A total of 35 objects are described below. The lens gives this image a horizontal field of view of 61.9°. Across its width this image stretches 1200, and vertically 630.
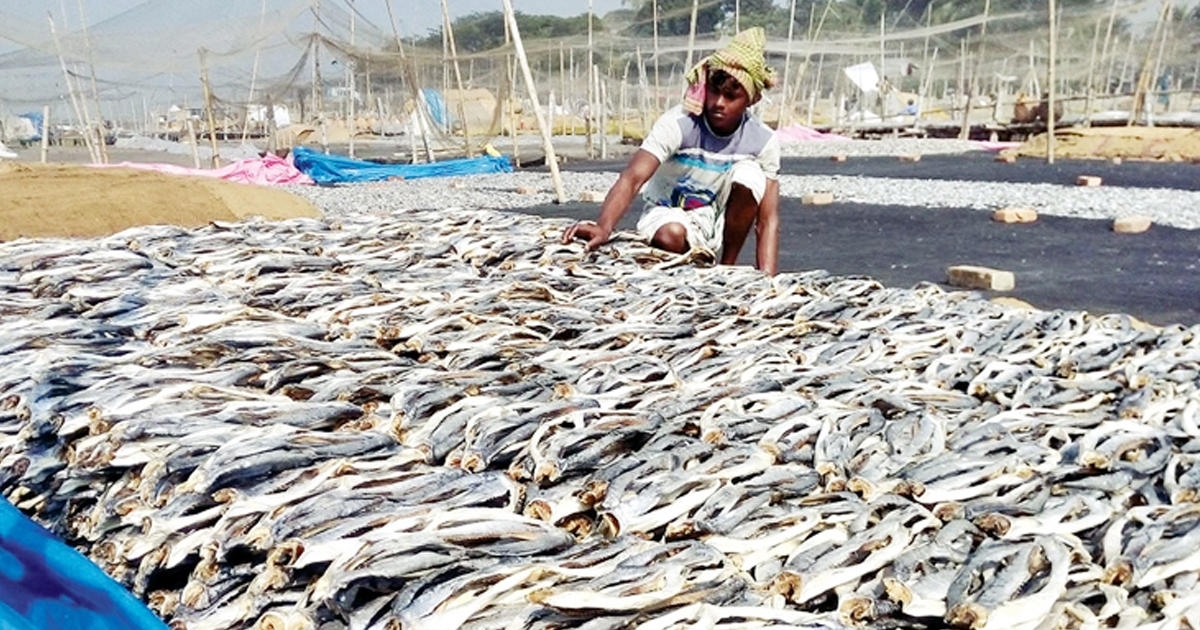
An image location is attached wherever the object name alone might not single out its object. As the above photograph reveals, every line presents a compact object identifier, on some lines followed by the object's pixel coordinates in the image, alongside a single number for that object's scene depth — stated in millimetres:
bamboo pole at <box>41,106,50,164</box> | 19906
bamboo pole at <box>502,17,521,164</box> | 21984
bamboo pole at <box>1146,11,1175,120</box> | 26703
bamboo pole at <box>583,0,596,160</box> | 25172
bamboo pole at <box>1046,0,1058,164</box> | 16606
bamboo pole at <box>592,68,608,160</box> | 25047
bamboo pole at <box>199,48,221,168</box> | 19083
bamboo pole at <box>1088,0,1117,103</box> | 25938
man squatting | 5625
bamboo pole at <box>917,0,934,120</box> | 33531
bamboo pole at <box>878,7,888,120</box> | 28703
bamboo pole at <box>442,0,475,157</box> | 19073
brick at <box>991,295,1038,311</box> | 6172
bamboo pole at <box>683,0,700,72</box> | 22709
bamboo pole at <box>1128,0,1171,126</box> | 23734
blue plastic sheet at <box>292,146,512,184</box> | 20656
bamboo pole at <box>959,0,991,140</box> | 25234
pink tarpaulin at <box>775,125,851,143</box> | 31688
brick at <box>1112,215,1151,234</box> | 10398
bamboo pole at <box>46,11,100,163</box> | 18719
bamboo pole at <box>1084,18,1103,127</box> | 27283
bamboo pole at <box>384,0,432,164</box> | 20328
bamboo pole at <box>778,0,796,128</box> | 29884
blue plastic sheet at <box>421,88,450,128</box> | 27552
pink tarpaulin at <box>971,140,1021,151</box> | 25591
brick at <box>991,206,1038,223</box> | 11297
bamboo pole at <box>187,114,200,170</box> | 20438
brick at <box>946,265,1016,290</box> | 7543
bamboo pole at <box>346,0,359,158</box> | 24797
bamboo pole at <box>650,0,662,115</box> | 24703
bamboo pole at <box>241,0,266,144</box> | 19141
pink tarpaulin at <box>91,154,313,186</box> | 18578
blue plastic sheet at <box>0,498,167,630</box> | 1997
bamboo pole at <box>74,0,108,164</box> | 17953
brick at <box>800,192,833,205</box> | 13398
